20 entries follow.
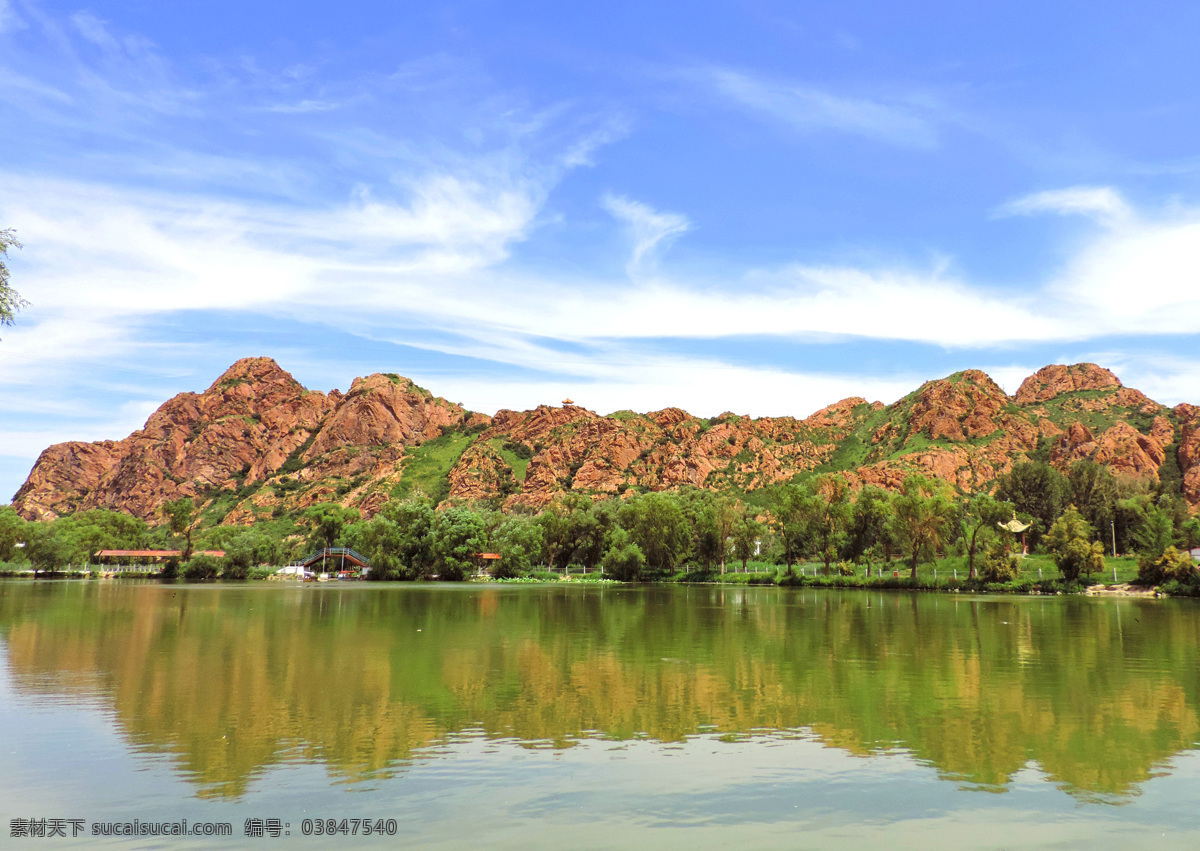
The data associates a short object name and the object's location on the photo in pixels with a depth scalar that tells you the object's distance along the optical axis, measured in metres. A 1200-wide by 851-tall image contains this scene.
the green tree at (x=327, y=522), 139.00
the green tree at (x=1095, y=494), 106.69
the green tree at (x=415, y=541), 114.00
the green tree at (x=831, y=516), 95.50
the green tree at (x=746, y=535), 112.31
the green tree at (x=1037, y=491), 115.38
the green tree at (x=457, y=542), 111.06
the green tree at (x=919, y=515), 78.56
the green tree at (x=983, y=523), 80.13
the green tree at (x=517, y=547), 116.81
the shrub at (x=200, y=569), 120.56
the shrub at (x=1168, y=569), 67.88
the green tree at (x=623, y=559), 114.31
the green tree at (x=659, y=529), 113.19
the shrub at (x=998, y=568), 76.31
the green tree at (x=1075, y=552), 73.06
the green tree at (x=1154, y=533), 79.47
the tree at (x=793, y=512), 95.38
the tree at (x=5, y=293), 23.03
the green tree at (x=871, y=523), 90.81
